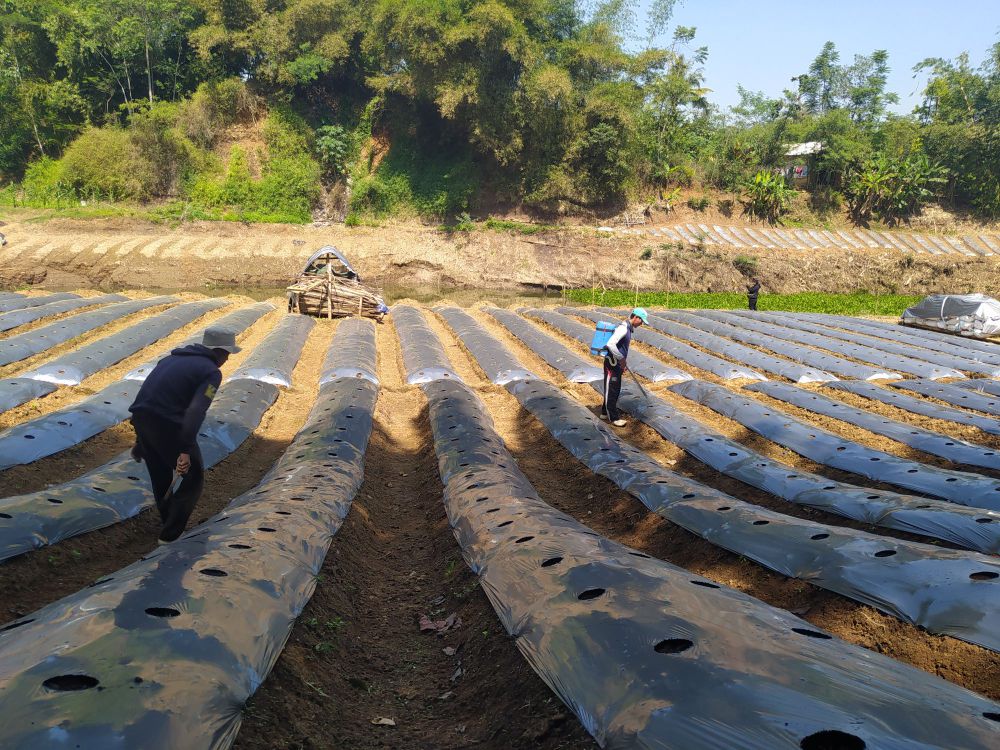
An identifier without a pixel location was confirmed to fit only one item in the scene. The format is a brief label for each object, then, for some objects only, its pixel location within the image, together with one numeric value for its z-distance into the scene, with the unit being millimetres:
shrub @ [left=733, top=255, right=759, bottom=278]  34812
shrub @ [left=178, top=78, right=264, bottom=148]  41188
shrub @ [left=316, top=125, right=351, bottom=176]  40991
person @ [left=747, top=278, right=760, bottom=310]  26297
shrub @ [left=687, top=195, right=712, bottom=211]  44469
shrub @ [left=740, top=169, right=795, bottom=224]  44250
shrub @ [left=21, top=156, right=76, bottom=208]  37375
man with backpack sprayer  10157
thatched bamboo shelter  20734
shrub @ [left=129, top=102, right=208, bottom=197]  39094
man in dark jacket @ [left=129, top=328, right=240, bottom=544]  4688
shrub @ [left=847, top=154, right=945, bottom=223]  45156
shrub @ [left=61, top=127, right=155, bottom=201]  38125
